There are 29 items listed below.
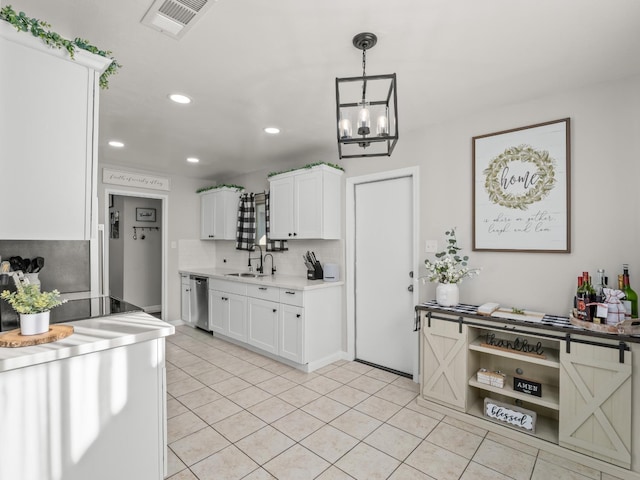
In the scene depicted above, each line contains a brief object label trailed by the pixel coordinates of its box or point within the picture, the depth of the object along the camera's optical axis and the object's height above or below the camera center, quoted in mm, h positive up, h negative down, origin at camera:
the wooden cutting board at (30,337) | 1358 -421
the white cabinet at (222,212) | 5191 +407
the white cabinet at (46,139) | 1475 +467
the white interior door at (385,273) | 3406 -374
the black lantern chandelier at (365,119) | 1600 +583
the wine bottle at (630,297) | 2109 -367
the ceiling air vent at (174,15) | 1541 +1079
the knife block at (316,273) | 4004 -414
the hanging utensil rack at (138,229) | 6293 +156
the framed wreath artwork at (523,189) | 2469 +390
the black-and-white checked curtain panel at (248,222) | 5000 +244
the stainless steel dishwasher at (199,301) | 4867 -943
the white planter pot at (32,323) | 1433 -368
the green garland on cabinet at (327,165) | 3718 +825
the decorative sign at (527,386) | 2314 -1039
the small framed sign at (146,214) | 6312 +454
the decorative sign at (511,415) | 2295 -1249
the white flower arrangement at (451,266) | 2811 -239
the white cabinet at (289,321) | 3500 -937
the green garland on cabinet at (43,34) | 1405 +921
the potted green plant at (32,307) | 1432 -298
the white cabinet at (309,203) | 3740 +413
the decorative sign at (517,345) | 2412 -813
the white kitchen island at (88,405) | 1315 -731
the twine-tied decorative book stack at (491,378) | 2469 -1041
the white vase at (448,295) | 2764 -466
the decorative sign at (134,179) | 4566 +846
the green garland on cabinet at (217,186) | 5148 +804
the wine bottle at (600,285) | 2150 -311
